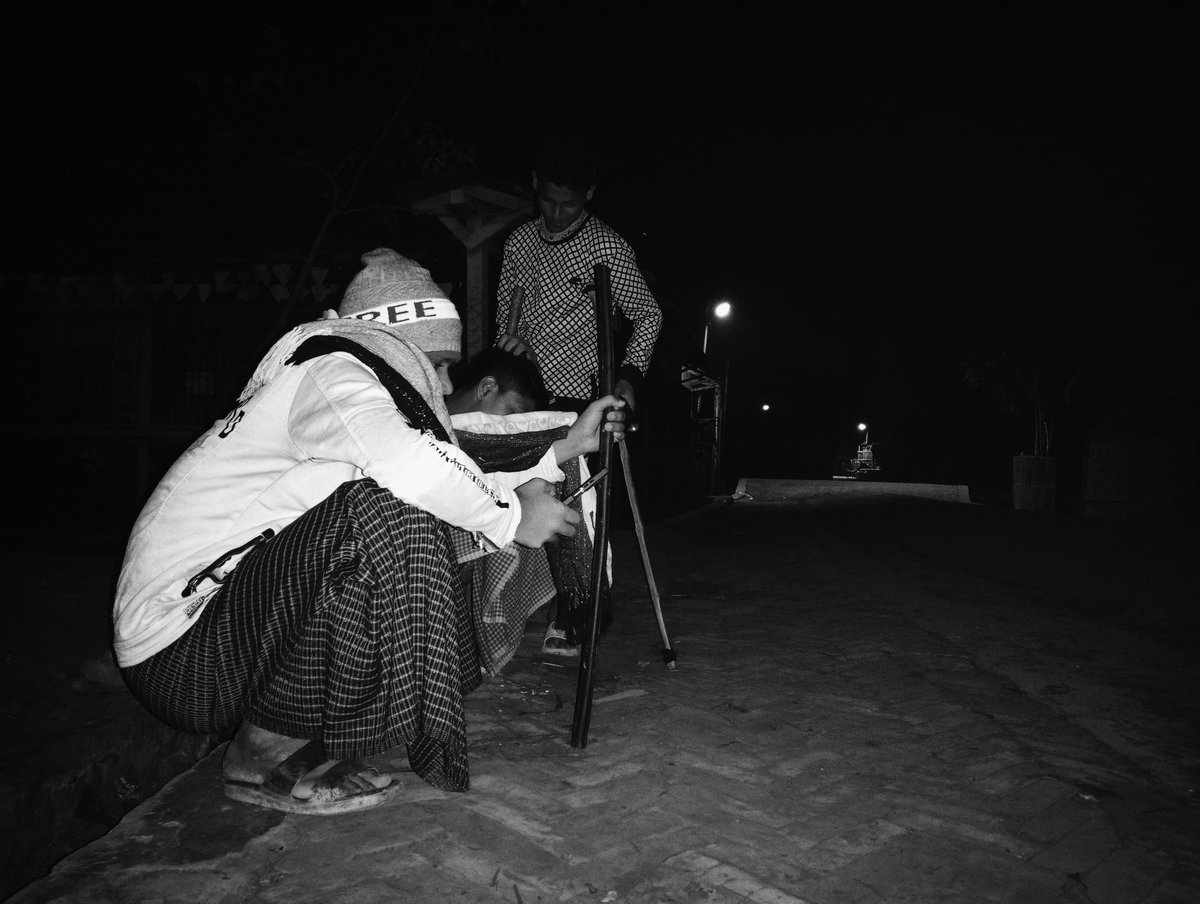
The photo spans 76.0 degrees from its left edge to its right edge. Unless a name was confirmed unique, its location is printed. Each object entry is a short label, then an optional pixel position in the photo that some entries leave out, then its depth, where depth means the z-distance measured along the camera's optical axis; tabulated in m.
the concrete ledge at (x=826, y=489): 20.03
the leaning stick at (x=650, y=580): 3.48
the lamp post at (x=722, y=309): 24.19
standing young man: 3.60
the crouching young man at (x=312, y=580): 2.00
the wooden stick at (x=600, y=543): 2.58
